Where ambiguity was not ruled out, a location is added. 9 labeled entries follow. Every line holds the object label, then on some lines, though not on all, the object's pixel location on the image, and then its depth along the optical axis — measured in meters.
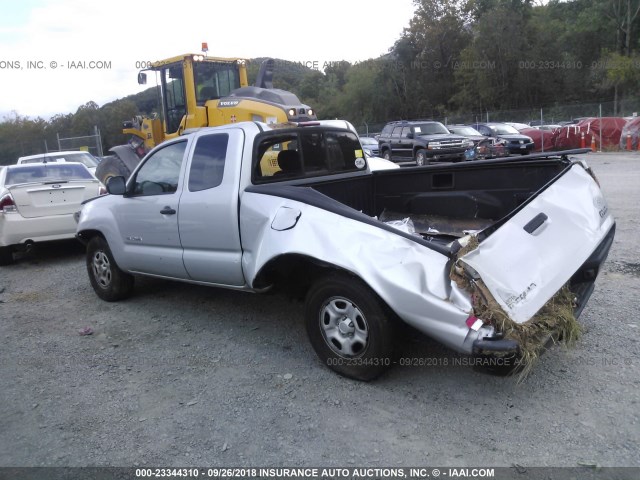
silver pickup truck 3.35
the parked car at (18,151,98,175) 13.55
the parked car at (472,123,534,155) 22.80
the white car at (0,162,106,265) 8.20
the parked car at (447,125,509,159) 20.38
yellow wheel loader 11.30
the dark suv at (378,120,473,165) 20.73
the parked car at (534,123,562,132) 27.19
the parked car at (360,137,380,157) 24.90
